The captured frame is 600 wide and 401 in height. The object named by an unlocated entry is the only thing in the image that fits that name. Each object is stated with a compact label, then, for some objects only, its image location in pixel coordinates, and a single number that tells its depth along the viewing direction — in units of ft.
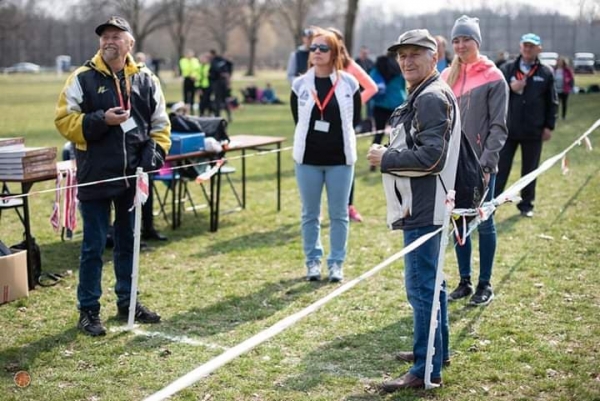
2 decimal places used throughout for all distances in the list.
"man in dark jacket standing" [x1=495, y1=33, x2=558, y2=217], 27.71
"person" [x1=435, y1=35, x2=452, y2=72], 29.70
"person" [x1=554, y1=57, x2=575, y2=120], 71.36
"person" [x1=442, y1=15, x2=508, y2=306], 17.75
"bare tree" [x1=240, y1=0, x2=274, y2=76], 214.69
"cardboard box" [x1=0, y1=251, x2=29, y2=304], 18.54
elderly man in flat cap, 12.46
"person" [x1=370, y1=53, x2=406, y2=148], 37.45
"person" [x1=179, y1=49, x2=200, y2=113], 81.71
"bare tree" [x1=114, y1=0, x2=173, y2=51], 183.92
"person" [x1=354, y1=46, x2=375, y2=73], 44.60
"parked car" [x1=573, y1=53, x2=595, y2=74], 114.62
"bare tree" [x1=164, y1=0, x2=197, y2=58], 193.77
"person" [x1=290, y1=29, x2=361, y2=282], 20.43
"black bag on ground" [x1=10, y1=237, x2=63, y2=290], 20.57
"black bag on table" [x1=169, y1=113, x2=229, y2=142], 26.84
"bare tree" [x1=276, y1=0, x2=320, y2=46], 183.79
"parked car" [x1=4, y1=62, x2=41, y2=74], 233.55
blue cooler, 25.40
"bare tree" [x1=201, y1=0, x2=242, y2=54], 225.97
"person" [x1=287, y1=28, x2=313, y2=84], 35.09
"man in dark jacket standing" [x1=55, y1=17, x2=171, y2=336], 16.33
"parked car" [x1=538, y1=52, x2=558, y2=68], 108.43
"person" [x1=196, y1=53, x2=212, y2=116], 74.79
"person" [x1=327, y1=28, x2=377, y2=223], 24.82
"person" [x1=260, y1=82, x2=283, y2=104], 99.62
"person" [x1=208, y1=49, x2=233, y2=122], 72.84
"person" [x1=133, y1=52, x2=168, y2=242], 26.18
